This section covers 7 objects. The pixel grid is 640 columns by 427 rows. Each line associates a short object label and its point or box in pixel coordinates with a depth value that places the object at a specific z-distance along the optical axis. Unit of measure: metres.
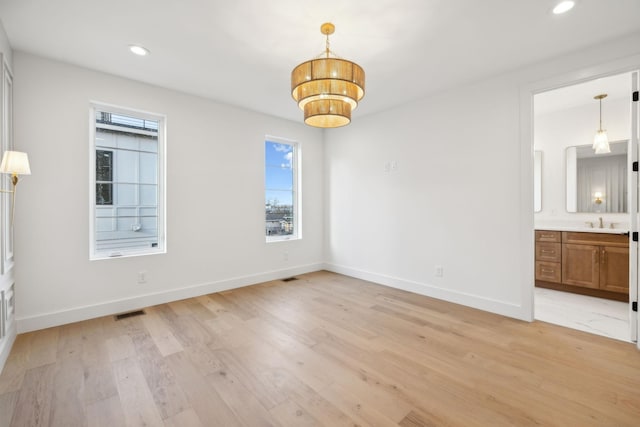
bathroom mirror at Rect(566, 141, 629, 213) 4.16
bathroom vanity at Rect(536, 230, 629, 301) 3.69
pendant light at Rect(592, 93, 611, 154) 3.98
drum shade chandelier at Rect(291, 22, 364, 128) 1.98
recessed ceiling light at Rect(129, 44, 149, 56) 2.72
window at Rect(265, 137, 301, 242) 4.88
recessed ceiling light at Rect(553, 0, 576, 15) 2.10
